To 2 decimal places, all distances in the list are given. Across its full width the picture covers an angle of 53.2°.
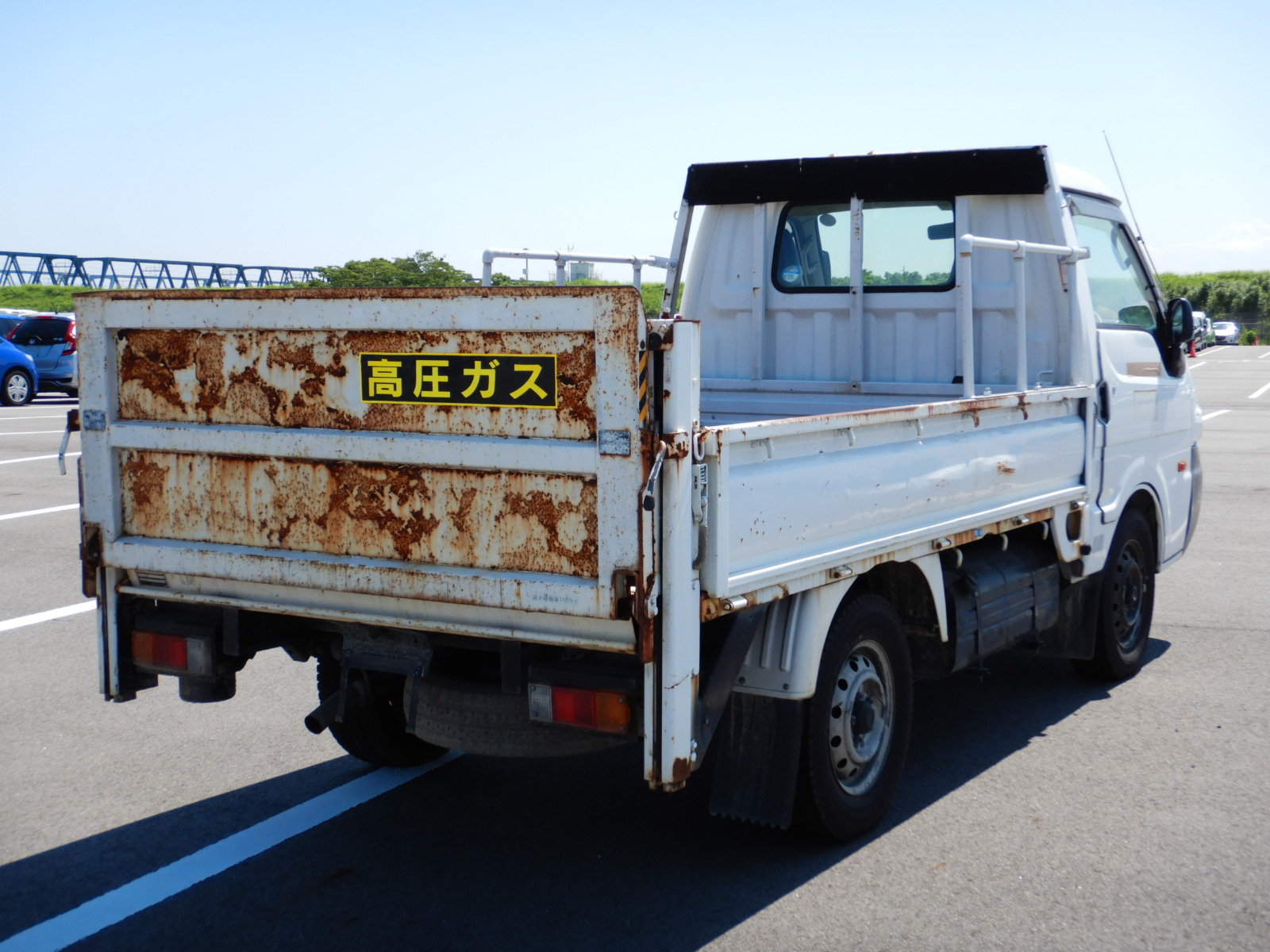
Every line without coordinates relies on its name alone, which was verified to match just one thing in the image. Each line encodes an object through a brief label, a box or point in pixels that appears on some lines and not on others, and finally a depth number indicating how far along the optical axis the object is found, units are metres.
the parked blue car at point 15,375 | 23.06
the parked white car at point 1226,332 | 72.00
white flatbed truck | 3.47
